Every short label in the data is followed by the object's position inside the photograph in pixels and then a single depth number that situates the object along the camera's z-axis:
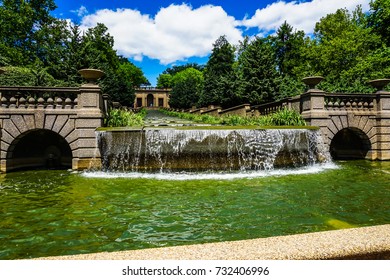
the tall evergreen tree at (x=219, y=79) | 31.23
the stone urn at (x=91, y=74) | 11.09
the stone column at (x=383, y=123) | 13.29
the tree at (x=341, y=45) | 29.03
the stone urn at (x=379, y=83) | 13.27
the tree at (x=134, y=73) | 80.53
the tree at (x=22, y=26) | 34.22
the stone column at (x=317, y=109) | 13.07
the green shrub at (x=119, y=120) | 12.96
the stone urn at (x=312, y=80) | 12.98
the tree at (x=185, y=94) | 53.44
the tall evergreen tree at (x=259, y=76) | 26.58
